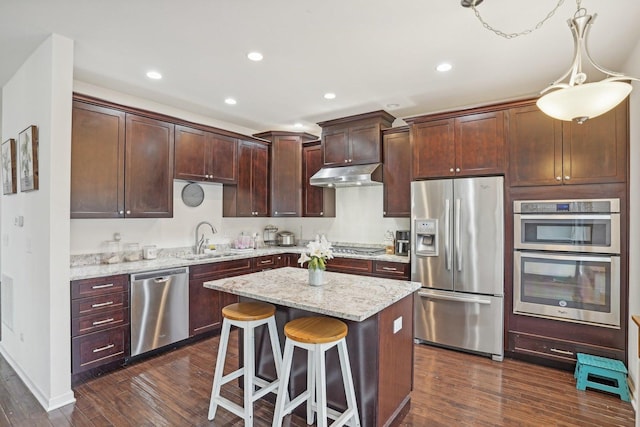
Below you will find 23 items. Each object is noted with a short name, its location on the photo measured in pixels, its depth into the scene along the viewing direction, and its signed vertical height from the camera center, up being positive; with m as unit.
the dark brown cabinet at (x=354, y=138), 4.30 +1.03
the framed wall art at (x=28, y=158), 2.66 +0.46
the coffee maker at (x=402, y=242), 4.20 -0.34
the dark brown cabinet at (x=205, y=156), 3.97 +0.74
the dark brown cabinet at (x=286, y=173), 5.05 +0.63
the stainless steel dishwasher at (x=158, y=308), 3.23 -0.97
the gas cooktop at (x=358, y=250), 4.48 -0.50
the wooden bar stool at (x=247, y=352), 2.17 -0.96
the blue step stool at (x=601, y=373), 2.64 -1.29
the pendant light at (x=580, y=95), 1.55 +0.58
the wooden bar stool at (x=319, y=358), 1.89 -0.86
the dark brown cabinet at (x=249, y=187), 4.76 +0.40
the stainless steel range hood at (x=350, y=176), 4.23 +0.51
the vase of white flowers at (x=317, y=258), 2.44 -0.32
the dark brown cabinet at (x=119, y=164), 3.09 +0.50
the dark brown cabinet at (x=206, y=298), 3.73 -0.99
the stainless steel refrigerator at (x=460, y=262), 3.37 -0.49
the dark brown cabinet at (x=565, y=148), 2.93 +0.63
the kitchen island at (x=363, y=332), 2.08 -0.79
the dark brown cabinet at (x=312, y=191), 5.04 +0.36
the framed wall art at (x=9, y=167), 3.11 +0.44
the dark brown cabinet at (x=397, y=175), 4.17 +0.51
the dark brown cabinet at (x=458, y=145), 3.44 +0.77
